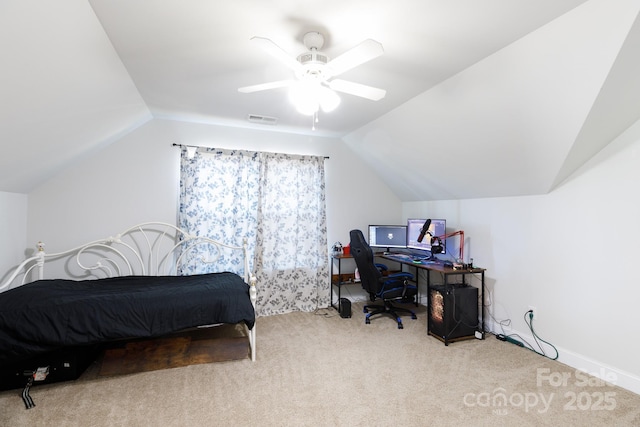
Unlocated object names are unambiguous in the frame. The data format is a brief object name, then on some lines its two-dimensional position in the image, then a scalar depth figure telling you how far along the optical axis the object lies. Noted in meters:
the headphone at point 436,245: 3.65
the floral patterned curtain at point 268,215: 3.76
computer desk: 3.13
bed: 2.21
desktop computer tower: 3.12
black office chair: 3.57
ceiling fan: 1.66
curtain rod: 3.67
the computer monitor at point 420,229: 3.84
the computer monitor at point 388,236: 4.36
